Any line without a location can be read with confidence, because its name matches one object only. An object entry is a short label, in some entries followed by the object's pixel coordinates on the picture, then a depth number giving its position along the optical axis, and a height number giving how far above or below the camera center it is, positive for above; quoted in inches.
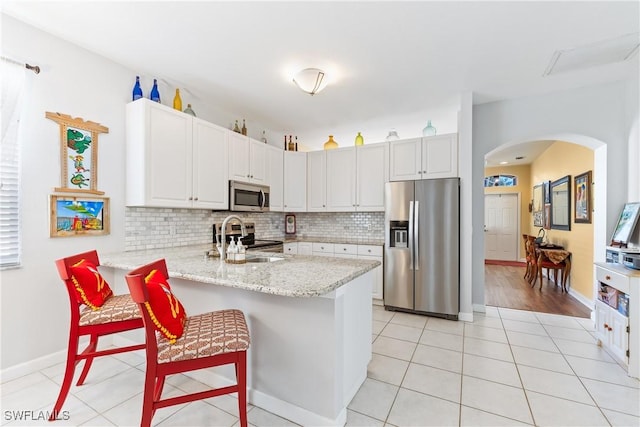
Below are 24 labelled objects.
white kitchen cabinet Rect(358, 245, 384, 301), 147.2 -23.3
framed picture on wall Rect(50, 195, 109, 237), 87.0 -1.2
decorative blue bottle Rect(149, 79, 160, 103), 106.4 +44.7
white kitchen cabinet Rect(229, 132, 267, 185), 135.6 +27.5
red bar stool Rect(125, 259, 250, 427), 49.2 -24.0
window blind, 77.1 +12.6
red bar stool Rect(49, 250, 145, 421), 65.5 -23.9
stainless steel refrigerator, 128.4 -15.4
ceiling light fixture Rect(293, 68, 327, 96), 101.8 +49.6
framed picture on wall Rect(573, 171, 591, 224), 151.7 +10.0
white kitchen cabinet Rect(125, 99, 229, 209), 100.3 +21.0
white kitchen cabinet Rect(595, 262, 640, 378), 81.9 -33.1
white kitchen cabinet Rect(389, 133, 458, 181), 134.9 +28.3
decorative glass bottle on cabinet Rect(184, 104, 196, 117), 118.3 +43.0
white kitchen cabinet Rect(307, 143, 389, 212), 155.6 +20.7
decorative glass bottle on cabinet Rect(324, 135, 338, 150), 173.8 +42.3
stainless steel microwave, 134.3 +8.2
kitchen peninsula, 59.3 -25.9
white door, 296.4 -12.3
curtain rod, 77.3 +41.7
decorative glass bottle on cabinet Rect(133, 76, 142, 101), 104.3 +44.8
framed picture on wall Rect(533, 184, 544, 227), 237.8 +8.6
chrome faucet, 78.5 -9.6
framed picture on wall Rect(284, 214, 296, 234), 195.2 -6.6
